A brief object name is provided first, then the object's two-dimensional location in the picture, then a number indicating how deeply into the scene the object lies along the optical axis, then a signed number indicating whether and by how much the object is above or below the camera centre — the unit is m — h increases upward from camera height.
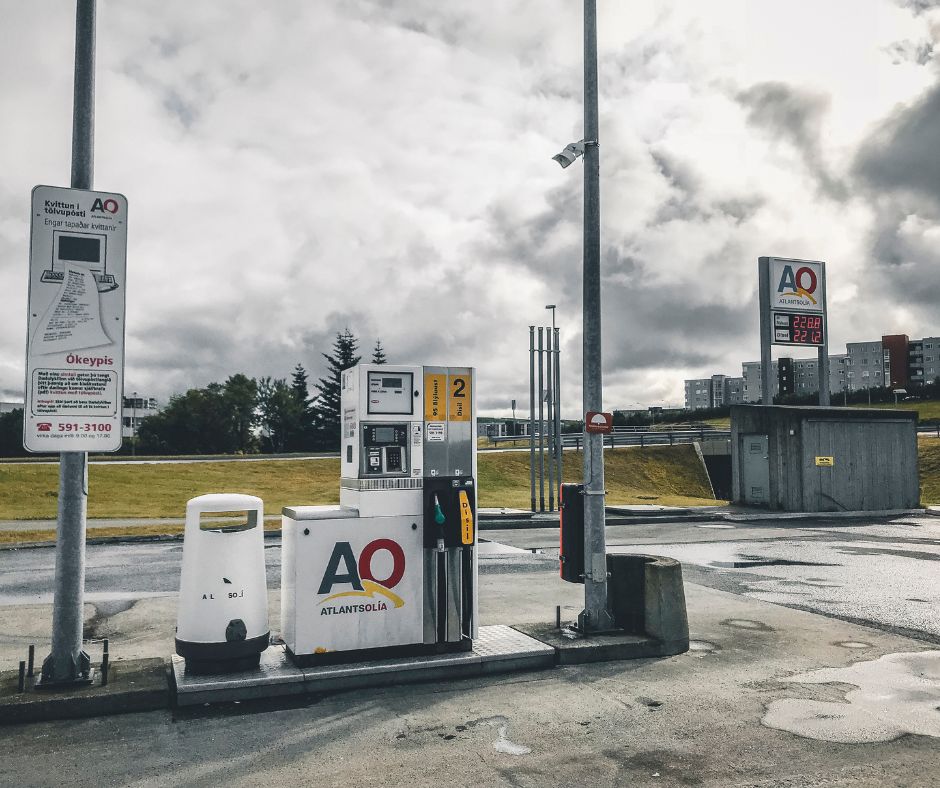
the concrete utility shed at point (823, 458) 25.34 -0.05
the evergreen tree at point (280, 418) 91.06 +4.73
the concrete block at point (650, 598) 7.61 -1.32
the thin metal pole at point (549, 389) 21.19 +1.75
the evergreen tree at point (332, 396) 77.44 +6.09
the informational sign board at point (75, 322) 6.22 +1.05
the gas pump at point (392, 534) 6.82 -0.64
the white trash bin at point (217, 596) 6.31 -1.04
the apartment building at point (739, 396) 194.80 +14.46
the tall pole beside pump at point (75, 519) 6.18 -0.45
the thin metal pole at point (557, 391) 21.14 +1.69
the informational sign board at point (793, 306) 29.20 +5.37
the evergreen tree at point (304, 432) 79.12 +2.55
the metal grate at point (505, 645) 7.06 -1.65
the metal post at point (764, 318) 28.47 +4.85
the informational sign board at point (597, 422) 7.86 +0.33
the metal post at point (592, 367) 7.84 +0.89
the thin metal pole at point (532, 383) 21.17 +1.93
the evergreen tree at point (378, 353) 83.44 +10.63
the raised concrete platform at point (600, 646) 7.24 -1.67
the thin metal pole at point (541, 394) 21.11 +1.63
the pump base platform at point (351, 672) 6.15 -1.67
